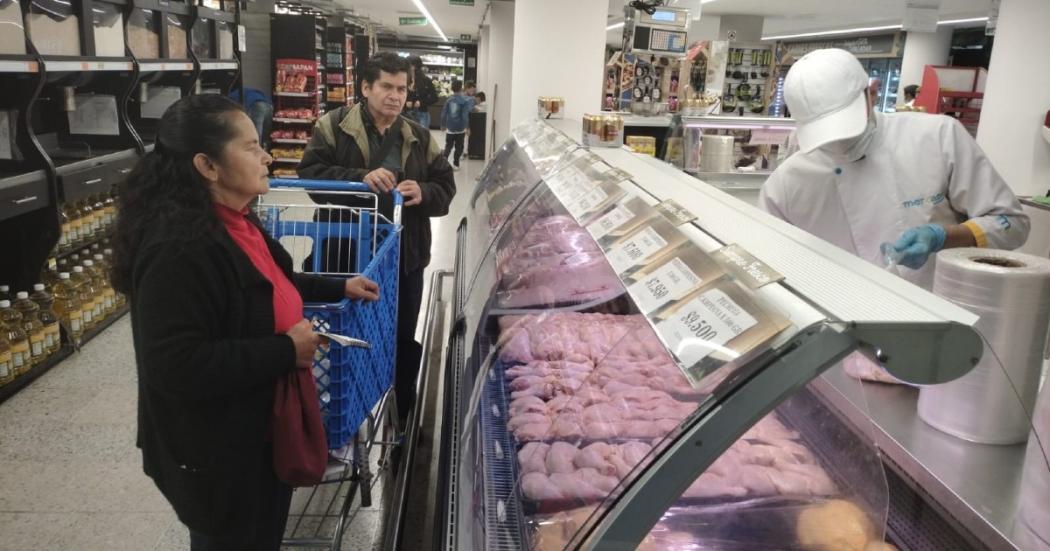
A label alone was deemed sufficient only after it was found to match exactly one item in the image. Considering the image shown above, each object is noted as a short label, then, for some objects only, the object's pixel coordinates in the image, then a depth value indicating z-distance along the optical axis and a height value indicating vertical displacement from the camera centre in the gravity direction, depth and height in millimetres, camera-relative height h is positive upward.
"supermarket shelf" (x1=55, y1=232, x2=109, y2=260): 4575 -974
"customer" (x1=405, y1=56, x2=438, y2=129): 14566 +340
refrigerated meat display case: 860 -538
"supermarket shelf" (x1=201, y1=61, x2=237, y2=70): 6679 +344
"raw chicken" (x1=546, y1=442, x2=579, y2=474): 1518 -694
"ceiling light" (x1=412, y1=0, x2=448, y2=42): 15923 +2502
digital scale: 5406 +697
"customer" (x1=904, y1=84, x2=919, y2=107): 13938 +903
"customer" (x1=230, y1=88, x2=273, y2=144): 9852 -45
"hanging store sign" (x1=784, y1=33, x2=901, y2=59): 19781 +2631
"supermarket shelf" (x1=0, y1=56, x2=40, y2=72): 3461 +126
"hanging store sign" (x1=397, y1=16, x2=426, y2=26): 19609 +2421
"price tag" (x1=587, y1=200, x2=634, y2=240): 1497 -202
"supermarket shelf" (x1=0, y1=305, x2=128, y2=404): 3650 -1450
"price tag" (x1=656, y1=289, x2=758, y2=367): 885 -242
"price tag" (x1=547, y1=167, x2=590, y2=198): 2080 -171
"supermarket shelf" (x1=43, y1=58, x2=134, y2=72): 3939 +173
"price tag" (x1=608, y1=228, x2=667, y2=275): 1229 -213
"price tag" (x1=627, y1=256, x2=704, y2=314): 1029 -227
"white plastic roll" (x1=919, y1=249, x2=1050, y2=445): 1274 -333
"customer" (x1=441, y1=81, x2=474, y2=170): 14555 -49
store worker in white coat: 2145 -134
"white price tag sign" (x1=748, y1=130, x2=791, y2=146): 5957 -39
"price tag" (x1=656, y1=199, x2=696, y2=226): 1337 -159
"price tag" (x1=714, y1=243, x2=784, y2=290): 970 -186
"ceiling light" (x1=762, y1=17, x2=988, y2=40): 16188 +2906
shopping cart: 2066 -707
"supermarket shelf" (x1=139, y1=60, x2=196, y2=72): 5283 +248
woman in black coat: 1597 -484
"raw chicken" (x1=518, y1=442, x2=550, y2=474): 1554 -716
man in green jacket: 3174 -229
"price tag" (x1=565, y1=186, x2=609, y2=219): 1769 -195
